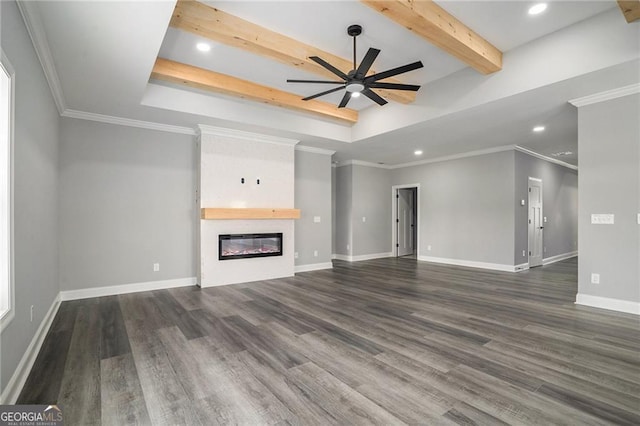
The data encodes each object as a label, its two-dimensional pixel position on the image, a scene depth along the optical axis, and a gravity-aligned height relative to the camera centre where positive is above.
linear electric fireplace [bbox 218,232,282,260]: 5.20 -0.60
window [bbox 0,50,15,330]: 1.91 +0.11
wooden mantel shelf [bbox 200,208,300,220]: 4.91 -0.01
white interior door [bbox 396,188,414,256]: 9.06 -0.28
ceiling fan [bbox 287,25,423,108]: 2.93 +1.43
